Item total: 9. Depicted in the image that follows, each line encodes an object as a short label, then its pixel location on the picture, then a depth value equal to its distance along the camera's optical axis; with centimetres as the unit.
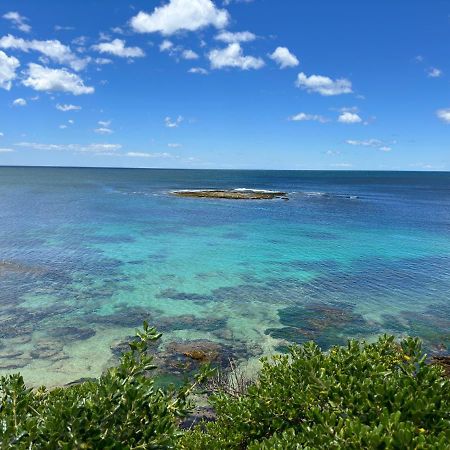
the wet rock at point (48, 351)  2038
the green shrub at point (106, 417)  574
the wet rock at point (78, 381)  1786
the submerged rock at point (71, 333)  2248
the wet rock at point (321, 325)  2303
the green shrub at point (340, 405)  606
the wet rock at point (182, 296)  2909
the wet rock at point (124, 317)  2480
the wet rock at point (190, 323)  2420
